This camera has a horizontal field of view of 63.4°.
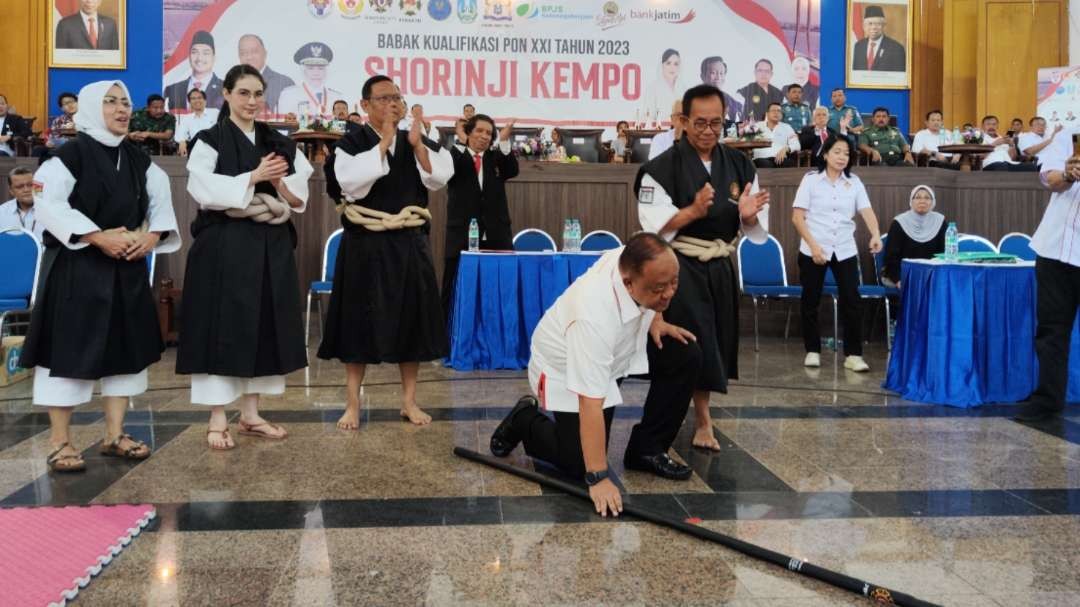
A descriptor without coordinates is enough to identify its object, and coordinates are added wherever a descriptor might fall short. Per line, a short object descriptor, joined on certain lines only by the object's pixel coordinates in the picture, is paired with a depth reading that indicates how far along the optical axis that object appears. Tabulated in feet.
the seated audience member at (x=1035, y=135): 34.08
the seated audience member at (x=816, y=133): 26.07
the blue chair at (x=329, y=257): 20.92
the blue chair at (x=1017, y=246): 22.18
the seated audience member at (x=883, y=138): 29.94
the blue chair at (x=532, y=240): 22.04
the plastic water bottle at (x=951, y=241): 17.24
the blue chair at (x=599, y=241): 21.88
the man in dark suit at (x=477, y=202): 19.54
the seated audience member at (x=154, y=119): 28.37
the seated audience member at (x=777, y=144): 25.41
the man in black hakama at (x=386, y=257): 11.93
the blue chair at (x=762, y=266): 21.56
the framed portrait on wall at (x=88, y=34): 38.11
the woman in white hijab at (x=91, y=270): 10.03
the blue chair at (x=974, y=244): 20.77
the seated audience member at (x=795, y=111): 32.71
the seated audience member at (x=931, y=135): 33.86
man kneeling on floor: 8.27
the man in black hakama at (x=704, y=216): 10.40
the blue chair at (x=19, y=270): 16.61
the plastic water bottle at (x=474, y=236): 18.58
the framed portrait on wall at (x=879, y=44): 42.01
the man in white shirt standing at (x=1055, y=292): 13.43
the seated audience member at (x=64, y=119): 25.58
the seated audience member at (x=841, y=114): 32.09
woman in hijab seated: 20.94
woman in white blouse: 18.75
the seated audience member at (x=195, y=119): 31.48
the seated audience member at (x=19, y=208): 19.25
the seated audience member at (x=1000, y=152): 27.25
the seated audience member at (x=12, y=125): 29.48
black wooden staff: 6.54
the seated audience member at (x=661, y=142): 24.99
